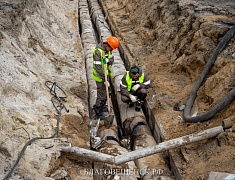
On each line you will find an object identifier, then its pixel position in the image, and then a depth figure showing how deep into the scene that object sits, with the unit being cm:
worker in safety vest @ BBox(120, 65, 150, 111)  748
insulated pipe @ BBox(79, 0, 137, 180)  570
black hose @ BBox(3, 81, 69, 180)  504
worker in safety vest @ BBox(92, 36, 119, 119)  710
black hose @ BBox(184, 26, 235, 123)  579
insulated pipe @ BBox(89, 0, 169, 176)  623
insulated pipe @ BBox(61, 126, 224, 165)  556
